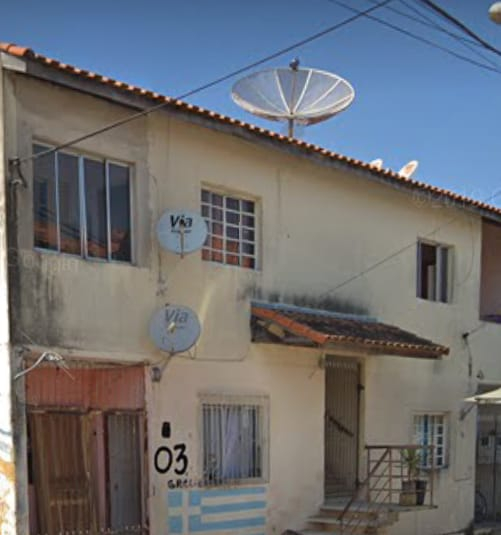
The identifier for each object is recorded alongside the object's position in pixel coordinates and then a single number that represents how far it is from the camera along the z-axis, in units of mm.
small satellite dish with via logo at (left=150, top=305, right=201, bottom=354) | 9414
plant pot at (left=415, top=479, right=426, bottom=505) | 11938
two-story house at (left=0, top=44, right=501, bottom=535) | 8430
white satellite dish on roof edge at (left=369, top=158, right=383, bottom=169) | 14736
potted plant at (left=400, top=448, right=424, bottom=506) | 11898
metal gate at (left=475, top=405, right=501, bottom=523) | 16500
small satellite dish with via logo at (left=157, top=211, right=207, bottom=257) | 9461
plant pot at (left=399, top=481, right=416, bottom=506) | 11891
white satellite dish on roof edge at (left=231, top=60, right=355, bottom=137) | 12422
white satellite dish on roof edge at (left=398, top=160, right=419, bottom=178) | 14938
